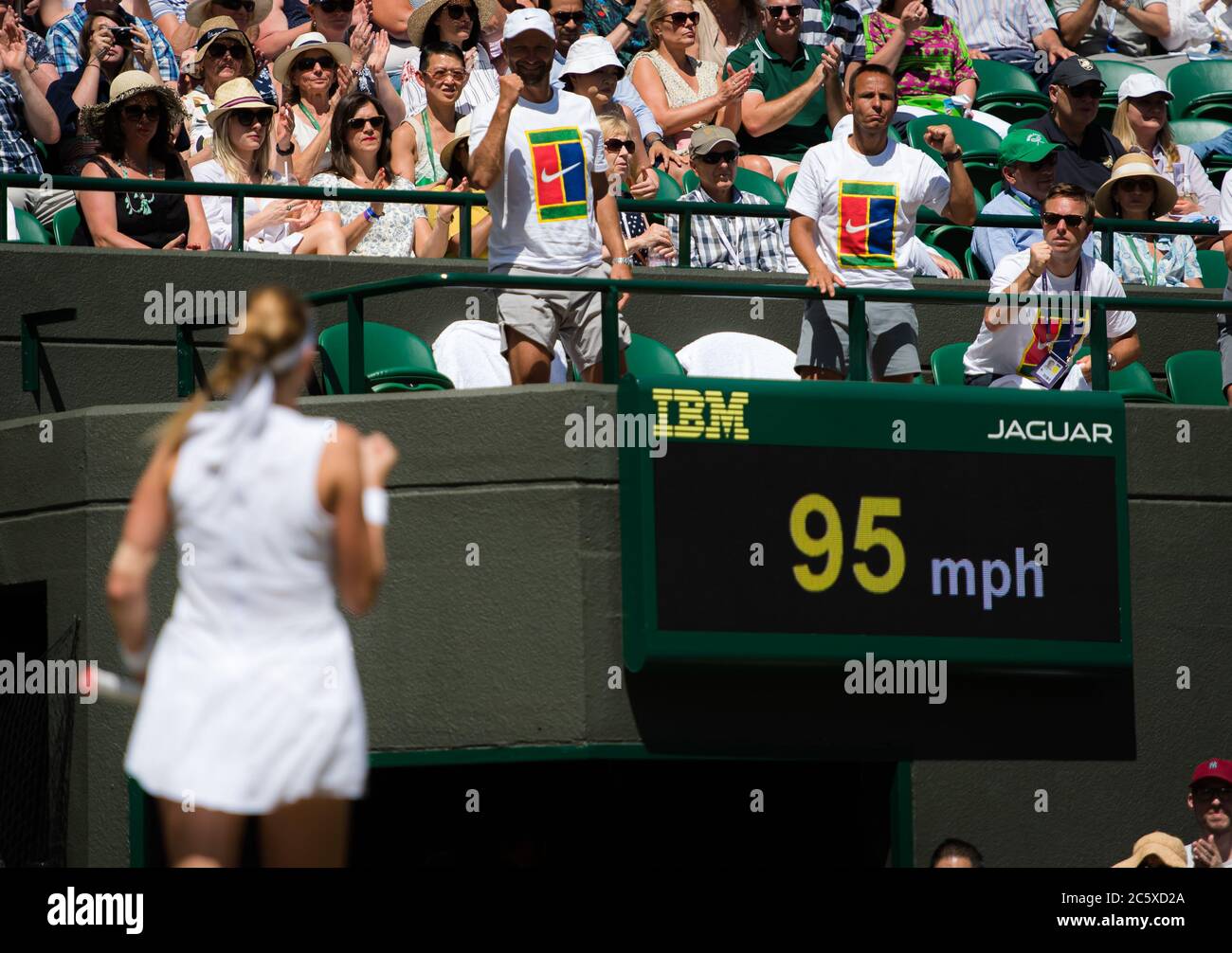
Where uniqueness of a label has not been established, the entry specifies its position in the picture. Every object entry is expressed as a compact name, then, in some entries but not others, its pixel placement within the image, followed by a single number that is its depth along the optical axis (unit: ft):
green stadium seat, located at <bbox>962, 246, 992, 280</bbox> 41.11
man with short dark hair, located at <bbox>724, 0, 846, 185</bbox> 45.39
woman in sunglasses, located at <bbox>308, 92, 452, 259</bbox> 38.40
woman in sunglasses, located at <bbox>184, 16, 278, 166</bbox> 40.01
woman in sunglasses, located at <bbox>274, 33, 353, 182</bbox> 40.45
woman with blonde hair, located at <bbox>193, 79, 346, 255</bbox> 37.88
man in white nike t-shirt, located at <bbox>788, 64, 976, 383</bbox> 34.12
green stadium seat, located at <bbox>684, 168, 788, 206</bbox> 41.81
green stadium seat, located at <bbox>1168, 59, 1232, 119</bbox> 53.72
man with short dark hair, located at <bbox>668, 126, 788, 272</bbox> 39.70
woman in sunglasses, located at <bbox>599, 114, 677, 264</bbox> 39.24
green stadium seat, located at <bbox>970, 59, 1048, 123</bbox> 52.19
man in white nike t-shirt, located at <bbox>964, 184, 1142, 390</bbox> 34.53
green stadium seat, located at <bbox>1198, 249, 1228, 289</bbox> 42.68
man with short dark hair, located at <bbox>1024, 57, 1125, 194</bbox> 44.37
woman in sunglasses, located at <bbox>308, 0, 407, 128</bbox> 41.63
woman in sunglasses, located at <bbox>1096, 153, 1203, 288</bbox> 41.63
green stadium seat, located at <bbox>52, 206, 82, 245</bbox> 37.09
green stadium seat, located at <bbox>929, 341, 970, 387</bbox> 36.83
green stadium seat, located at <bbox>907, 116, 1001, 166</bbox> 46.42
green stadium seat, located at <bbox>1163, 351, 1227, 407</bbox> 38.04
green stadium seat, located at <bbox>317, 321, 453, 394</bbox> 34.12
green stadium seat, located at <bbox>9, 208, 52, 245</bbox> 36.78
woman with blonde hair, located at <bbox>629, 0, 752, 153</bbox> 44.16
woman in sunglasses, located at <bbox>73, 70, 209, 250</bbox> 36.32
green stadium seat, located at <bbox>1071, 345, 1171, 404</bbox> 36.04
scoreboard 31.42
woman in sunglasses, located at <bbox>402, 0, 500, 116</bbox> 42.68
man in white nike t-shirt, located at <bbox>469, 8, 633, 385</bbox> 32.55
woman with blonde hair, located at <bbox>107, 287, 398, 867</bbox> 15.60
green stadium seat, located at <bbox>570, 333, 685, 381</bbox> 35.65
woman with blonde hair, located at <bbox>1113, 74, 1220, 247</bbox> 45.93
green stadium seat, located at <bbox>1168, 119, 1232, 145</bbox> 51.11
